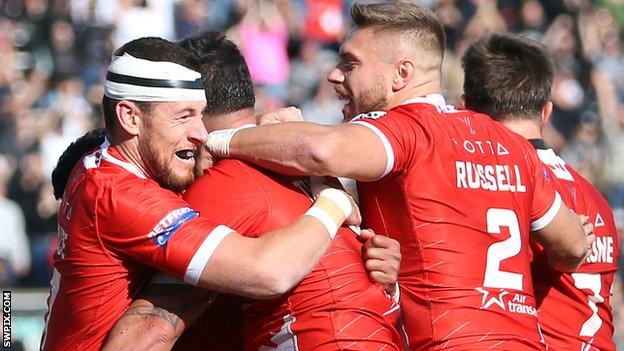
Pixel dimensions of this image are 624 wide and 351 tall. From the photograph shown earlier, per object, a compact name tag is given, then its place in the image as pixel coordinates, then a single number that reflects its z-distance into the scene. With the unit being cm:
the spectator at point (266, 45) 2812
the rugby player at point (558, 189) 1194
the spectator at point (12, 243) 2314
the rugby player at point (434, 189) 971
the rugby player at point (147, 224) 923
